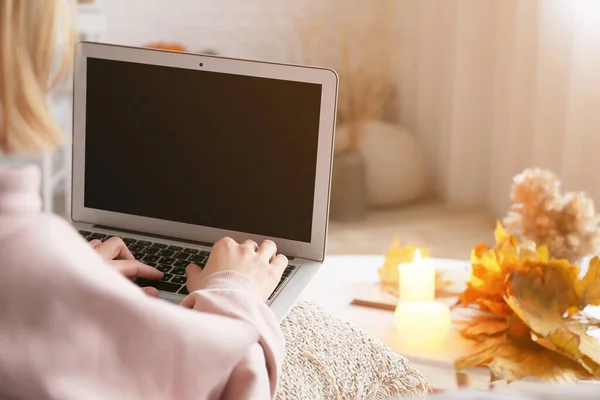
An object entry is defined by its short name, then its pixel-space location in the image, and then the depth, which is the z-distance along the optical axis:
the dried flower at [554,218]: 1.40
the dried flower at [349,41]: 3.26
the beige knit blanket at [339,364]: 0.96
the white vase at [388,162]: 3.13
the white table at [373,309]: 1.21
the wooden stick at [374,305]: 1.36
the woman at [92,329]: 0.54
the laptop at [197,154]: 1.09
